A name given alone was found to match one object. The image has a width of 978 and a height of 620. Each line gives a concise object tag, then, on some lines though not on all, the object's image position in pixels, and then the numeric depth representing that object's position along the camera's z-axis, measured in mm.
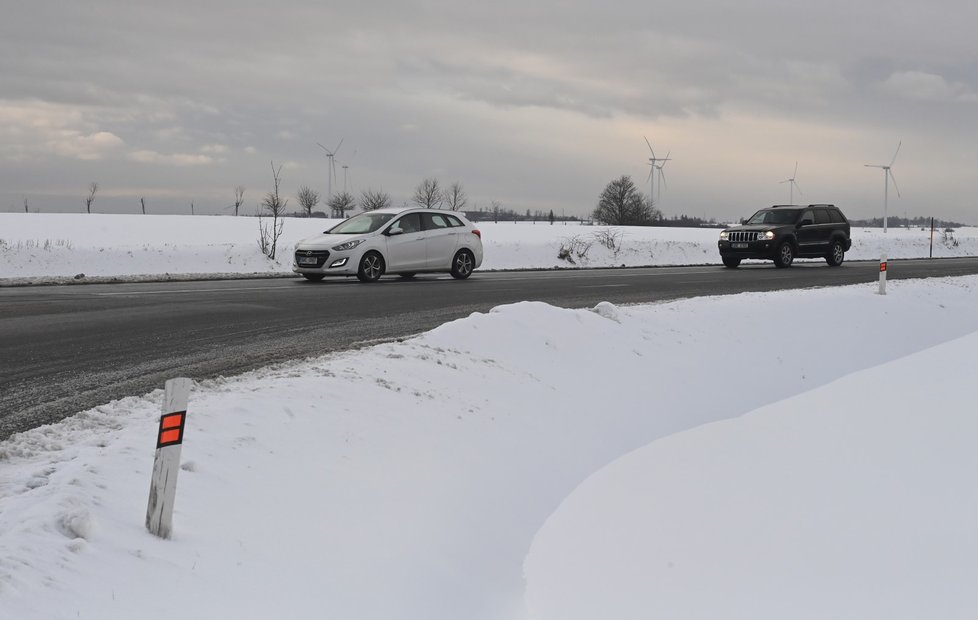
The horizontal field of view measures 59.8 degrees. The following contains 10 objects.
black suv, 26703
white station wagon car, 18125
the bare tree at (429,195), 77038
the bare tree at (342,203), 91375
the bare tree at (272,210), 24891
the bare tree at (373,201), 63819
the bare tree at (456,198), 90362
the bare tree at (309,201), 101794
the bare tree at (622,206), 99062
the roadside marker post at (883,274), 17750
